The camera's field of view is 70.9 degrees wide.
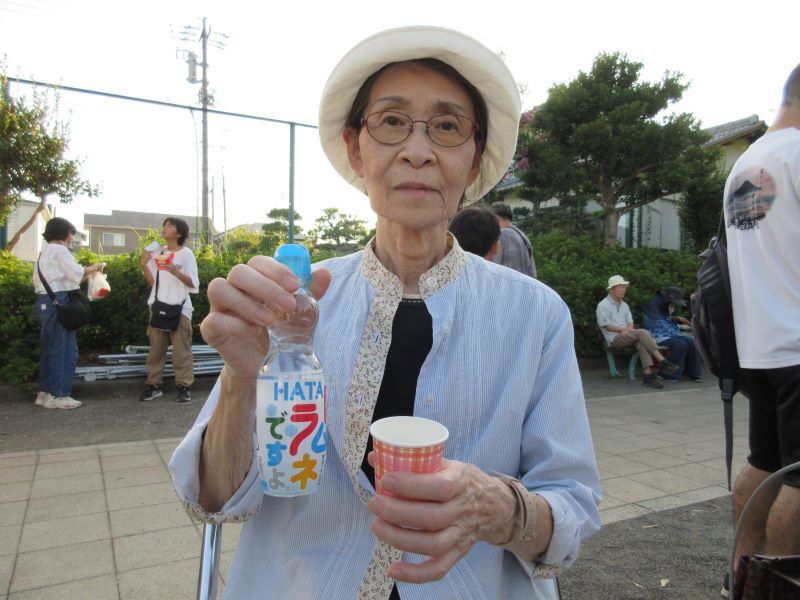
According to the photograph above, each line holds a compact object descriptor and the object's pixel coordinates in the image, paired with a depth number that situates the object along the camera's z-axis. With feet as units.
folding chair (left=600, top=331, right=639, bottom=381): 29.01
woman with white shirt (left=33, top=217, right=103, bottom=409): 19.42
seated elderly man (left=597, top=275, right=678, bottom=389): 27.91
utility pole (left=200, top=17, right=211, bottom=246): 34.26
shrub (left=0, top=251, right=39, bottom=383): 20.54
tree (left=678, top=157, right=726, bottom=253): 46.14
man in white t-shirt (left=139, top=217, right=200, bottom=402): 20.81
